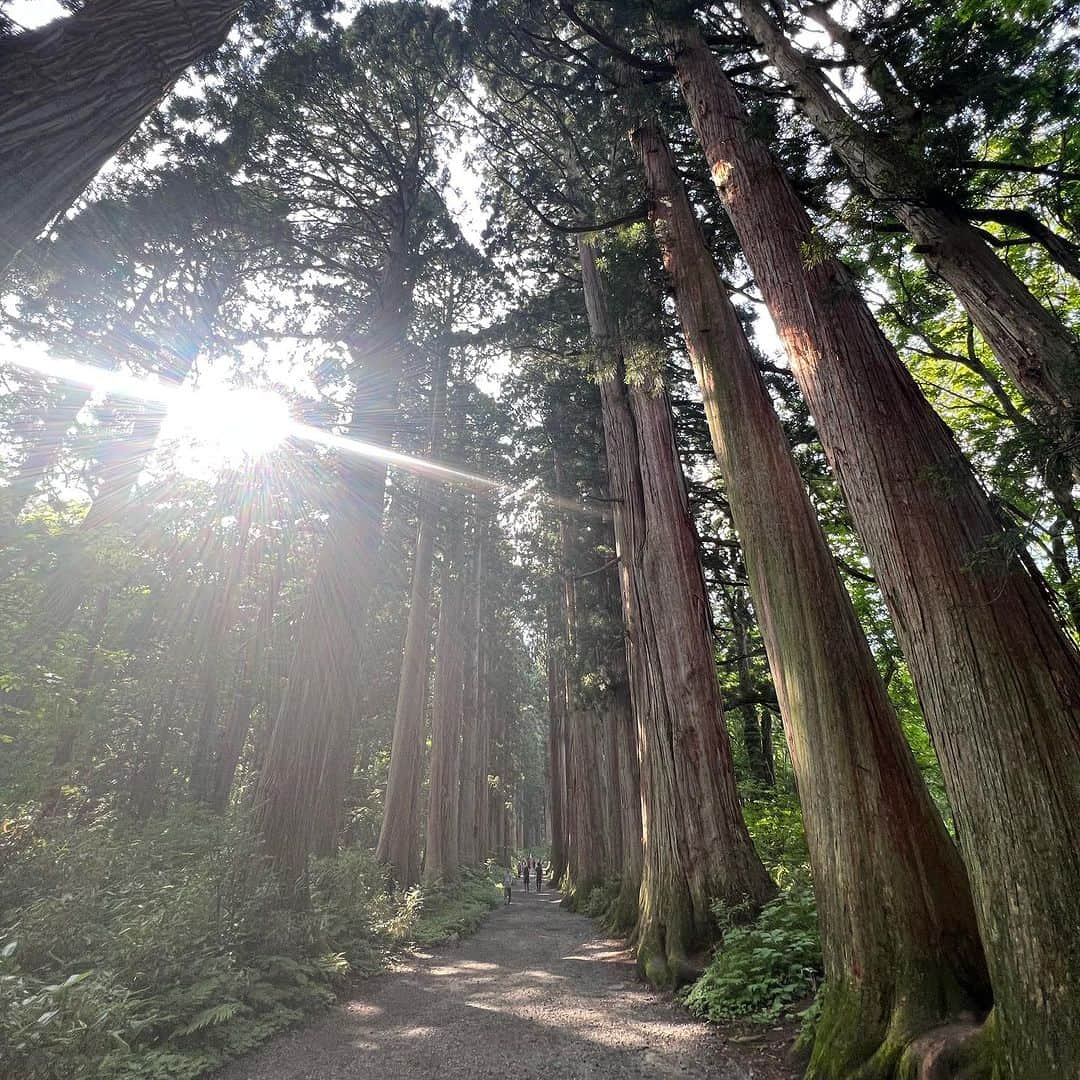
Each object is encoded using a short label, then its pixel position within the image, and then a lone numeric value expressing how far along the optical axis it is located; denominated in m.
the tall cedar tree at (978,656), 2.08
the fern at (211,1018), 4.01
